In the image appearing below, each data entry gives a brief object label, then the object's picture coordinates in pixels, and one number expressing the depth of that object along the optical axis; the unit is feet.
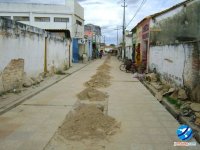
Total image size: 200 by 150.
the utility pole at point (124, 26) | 109.47
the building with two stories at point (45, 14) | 92.67
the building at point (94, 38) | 122.66
